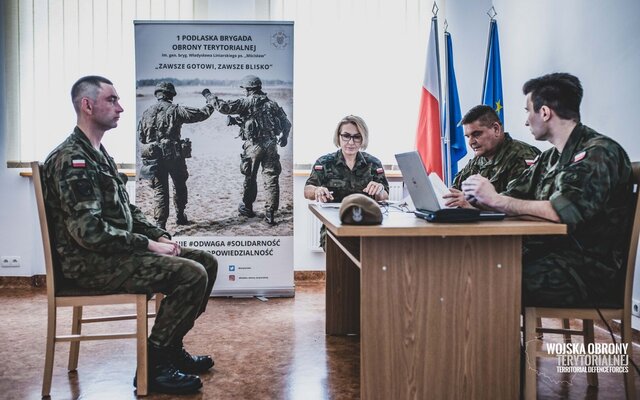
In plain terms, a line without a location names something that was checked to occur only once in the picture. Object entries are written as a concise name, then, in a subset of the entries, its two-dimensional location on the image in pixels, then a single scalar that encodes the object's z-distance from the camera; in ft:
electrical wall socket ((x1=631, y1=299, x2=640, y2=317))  9.20
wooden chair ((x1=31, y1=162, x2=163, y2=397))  6.75
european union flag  13.26
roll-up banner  12.51
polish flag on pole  13.93
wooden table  5.75
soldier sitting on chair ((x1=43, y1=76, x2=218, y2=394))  6.72
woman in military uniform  11.83
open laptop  5.79
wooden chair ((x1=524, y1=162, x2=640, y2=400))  5.96
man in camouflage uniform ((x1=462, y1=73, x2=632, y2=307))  5.88
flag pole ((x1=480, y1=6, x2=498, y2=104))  13.39
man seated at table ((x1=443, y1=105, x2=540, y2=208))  9.61
